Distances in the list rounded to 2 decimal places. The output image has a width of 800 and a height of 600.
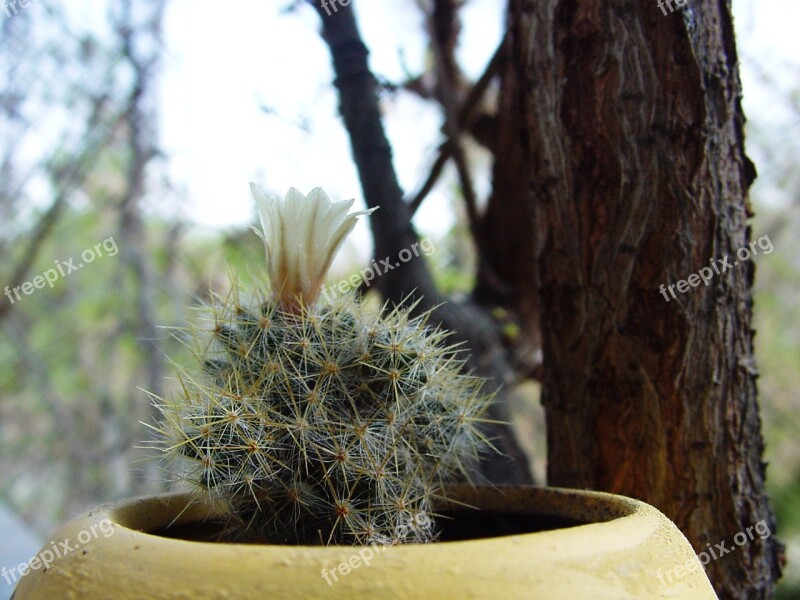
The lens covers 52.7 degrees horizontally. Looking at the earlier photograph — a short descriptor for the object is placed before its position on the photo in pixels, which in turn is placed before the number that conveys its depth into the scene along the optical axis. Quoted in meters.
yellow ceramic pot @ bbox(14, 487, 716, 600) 0.08
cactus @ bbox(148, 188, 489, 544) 0.12
